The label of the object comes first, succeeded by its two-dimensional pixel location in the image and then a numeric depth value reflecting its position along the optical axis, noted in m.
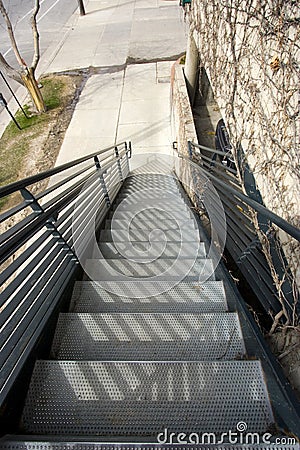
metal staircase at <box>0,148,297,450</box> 1.26
